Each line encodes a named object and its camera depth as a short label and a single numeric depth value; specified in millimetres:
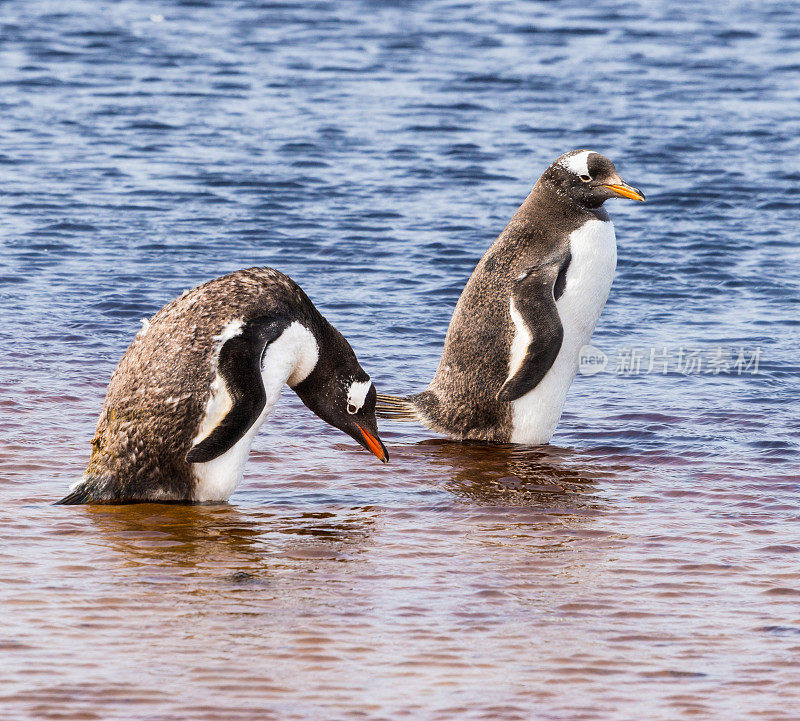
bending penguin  13086
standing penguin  16625
